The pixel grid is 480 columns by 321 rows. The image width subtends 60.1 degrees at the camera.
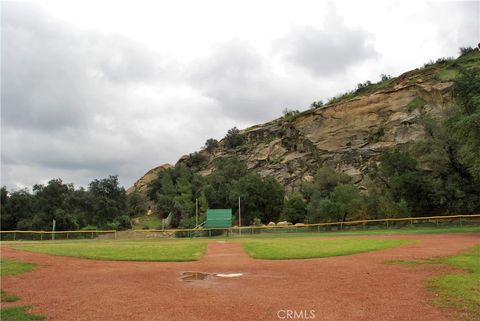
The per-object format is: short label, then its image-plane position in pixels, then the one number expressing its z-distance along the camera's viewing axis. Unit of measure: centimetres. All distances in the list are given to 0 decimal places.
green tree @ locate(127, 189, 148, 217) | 11129
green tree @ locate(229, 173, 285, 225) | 7281
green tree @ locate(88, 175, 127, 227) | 8625
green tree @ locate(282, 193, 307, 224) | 6819
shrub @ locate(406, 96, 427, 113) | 7500
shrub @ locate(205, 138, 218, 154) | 12231
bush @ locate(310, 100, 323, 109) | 10631
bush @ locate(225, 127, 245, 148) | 11762
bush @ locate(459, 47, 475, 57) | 8678
